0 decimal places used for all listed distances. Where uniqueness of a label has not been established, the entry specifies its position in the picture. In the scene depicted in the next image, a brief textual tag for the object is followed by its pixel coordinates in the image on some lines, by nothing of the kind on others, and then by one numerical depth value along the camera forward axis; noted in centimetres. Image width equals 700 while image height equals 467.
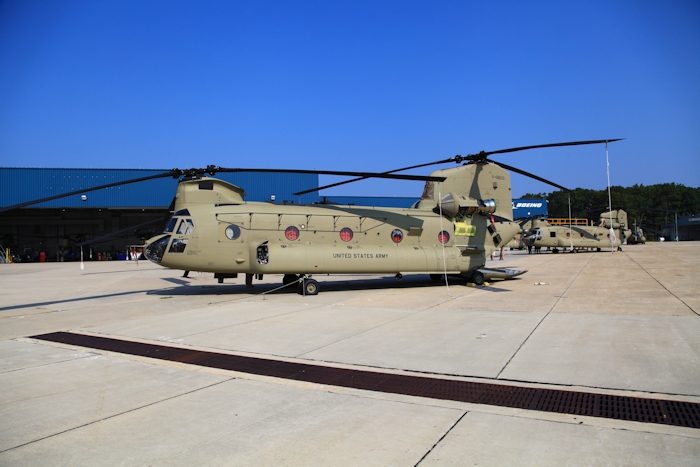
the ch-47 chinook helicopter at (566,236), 3691
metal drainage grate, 409
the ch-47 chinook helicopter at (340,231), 1288
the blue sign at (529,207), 6250
